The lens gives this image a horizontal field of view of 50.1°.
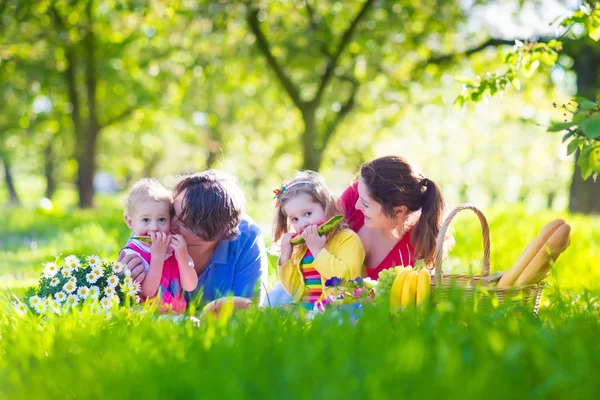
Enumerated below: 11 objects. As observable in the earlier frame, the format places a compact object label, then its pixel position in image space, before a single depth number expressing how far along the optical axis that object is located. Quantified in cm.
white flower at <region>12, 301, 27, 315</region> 330
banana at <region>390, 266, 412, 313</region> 319
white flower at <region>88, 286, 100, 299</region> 343
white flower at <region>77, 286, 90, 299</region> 345
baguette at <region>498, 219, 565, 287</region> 338
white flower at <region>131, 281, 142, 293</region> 366
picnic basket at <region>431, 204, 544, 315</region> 297
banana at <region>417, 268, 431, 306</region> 303
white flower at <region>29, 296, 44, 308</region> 334
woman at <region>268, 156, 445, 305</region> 405
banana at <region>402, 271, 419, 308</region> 313
